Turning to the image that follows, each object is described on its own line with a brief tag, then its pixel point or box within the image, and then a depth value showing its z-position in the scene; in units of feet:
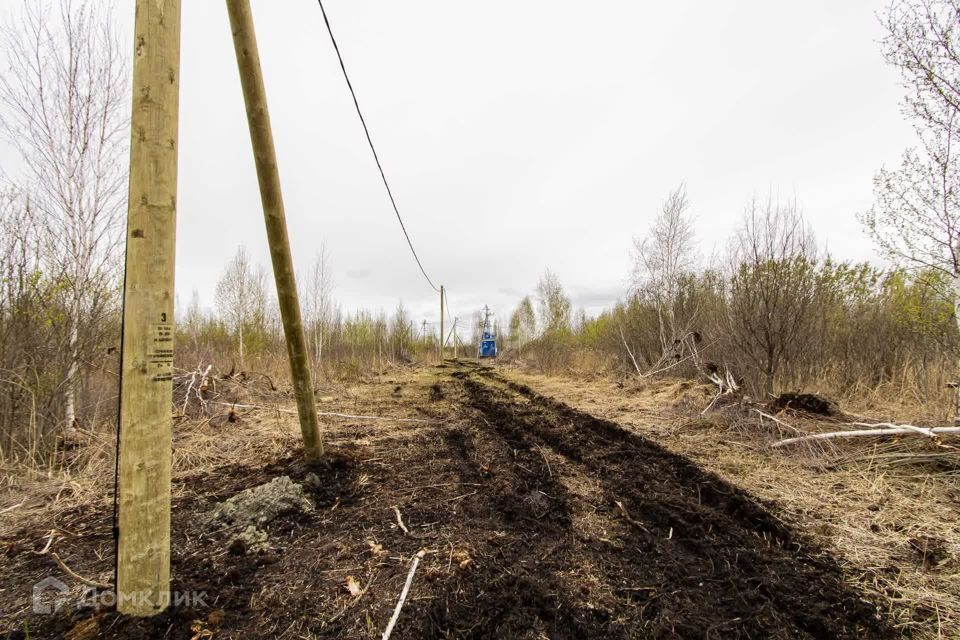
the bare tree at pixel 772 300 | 20.72
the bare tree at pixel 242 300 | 65.36
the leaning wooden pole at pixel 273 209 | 8.56
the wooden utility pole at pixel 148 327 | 4.91
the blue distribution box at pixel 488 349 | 127.65
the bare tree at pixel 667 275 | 42.19
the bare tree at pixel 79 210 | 15.30
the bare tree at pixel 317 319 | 58.34
